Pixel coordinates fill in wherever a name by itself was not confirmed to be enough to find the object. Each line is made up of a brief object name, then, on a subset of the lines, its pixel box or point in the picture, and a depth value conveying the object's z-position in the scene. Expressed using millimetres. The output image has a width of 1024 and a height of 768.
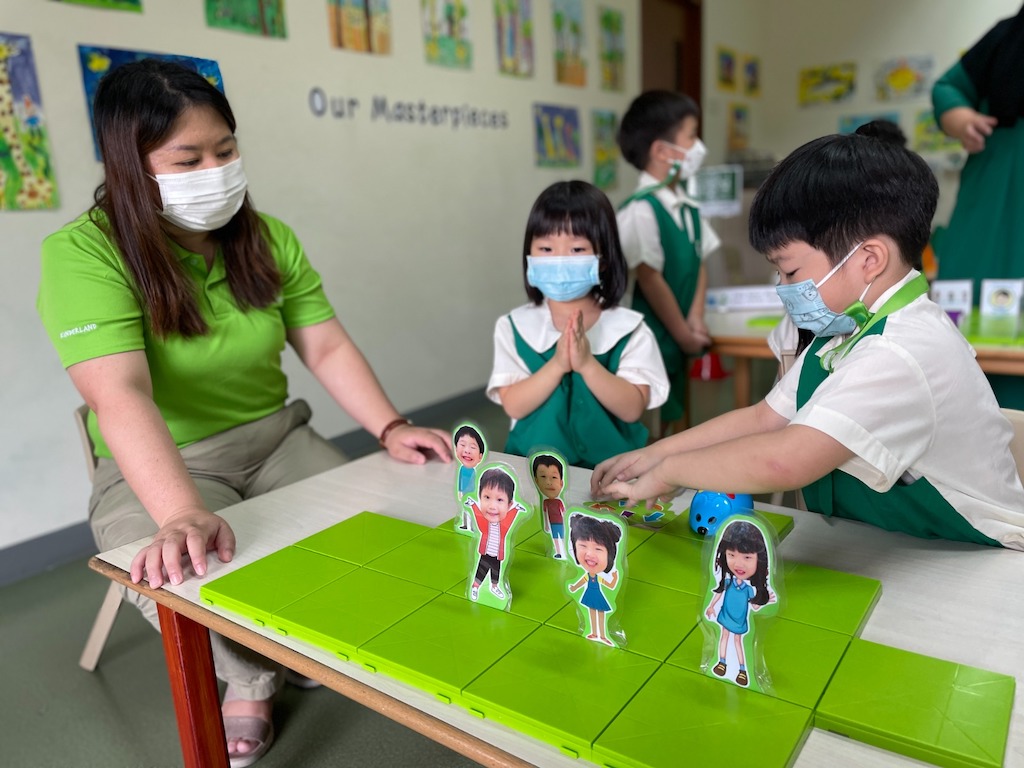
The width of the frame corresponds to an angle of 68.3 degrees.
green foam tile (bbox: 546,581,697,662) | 742
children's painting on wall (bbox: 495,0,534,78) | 3801
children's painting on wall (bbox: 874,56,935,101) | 5809
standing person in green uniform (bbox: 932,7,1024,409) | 2322
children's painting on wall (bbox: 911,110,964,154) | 5824
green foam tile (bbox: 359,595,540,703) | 714
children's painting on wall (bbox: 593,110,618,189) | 4594
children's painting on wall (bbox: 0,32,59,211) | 2123
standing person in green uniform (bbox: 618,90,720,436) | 2369
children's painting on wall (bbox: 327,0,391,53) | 3002
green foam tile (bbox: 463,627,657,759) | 637
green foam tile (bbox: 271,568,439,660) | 799
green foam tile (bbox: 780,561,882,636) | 772
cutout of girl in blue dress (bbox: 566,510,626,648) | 732
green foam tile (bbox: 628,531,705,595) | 865
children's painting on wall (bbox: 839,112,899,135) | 5965
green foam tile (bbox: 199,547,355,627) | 881
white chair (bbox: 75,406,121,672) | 1555
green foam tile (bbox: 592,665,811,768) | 594
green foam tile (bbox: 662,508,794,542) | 1004
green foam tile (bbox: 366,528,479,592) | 920
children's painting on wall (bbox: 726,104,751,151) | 6109
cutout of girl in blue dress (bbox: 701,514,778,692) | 658
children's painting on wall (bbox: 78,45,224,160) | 2287
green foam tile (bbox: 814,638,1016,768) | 593
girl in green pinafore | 1534
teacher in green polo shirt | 1183
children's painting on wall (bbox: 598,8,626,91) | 4586
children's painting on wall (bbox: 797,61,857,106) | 6121
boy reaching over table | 841
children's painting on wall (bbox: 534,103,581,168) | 4125
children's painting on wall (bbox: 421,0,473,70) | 3398
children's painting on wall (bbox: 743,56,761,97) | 6223
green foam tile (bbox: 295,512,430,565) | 1009
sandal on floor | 1411
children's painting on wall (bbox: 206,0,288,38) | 2586
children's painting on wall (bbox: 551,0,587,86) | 4215
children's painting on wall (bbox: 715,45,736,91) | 5815
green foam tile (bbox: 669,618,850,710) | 665
